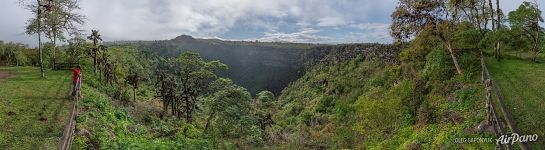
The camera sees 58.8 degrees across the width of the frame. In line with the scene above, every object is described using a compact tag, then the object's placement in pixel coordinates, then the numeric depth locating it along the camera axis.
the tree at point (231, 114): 35.88
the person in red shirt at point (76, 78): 23.95
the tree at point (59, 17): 36.47
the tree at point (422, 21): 29.97
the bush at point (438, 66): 30.36
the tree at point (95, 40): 42.09
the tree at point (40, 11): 34.28
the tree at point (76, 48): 47.70
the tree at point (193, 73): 41.25
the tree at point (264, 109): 53.48
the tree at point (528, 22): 32.62
